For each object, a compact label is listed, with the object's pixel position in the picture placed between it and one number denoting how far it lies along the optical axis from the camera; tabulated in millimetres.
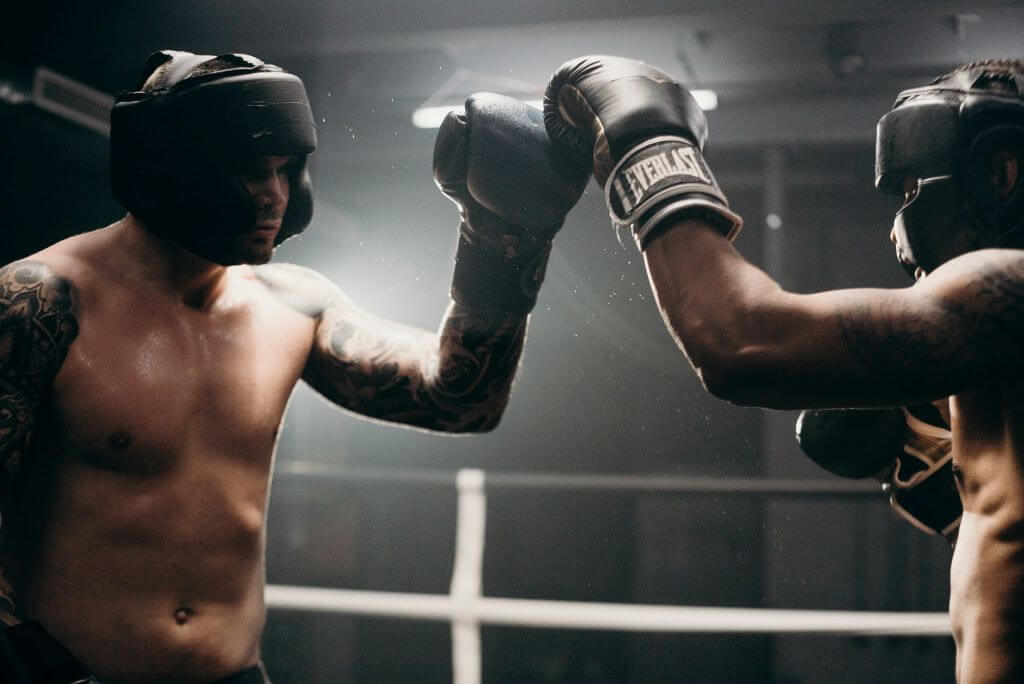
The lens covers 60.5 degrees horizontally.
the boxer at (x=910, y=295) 1038
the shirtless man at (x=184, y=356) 1318
